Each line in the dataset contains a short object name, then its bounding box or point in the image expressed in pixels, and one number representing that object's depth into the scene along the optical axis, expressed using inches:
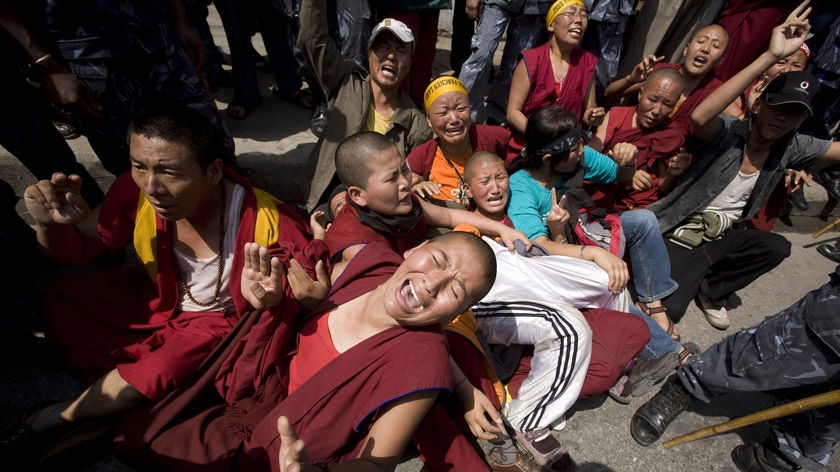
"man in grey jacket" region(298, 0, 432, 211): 100.6
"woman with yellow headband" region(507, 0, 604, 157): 117.3
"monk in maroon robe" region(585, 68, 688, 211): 111.0
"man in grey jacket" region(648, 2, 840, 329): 95.4
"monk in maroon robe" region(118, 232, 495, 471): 53.3
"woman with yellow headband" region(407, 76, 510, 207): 104.8
